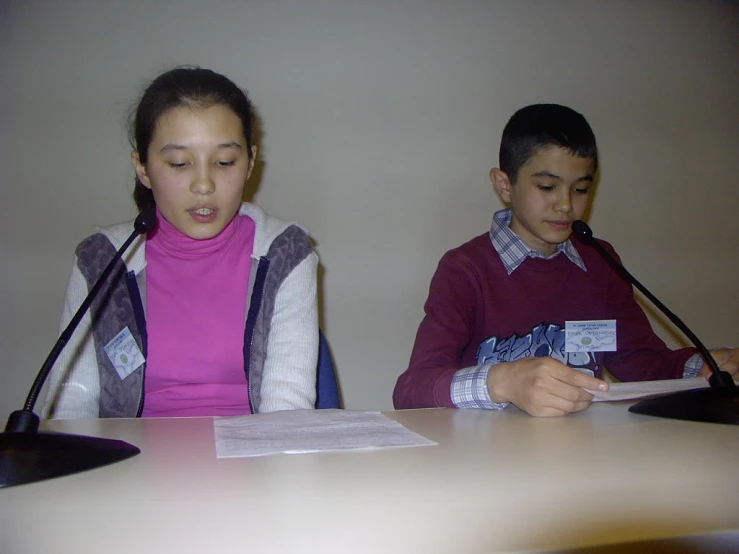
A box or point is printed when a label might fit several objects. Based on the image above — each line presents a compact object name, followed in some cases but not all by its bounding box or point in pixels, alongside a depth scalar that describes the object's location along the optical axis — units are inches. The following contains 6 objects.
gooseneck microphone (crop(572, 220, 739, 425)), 34.9
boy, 56.6
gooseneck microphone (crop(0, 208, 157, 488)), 24.0
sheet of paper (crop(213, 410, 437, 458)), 29.0
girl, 49.3
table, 18.8
